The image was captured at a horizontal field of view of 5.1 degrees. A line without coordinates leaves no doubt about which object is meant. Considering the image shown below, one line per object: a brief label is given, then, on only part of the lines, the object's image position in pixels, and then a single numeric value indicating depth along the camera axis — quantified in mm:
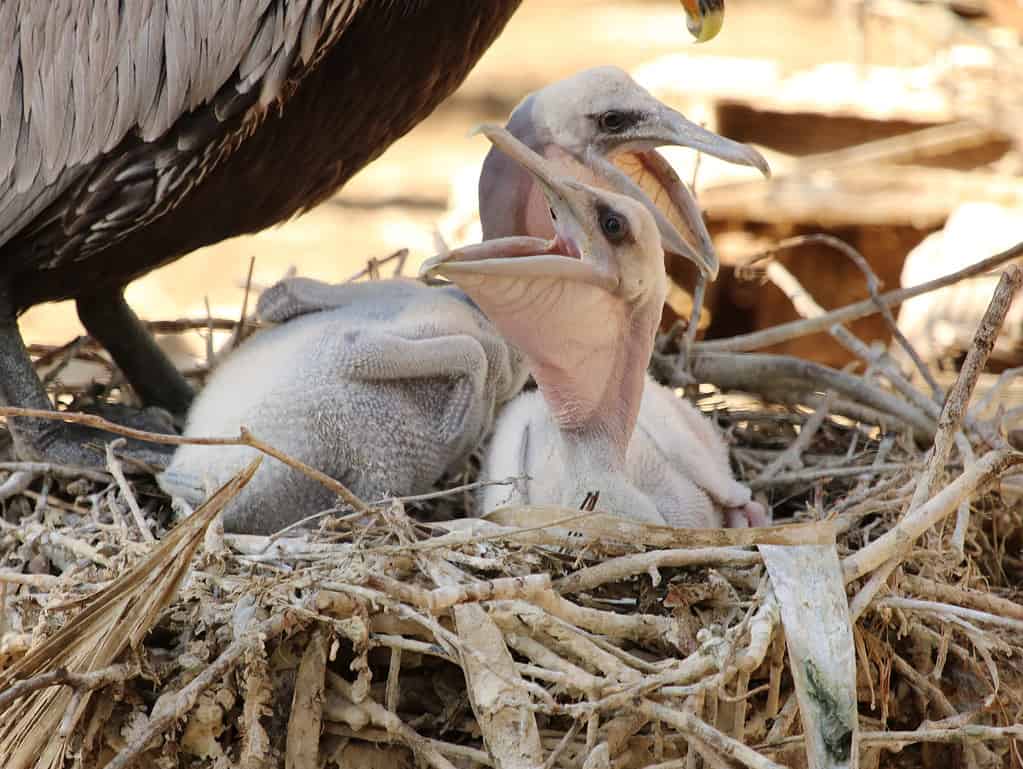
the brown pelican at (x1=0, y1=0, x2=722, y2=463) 6033
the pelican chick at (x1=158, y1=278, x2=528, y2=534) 5999
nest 5802
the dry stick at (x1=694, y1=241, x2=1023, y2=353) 6134
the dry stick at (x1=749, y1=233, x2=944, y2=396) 6186
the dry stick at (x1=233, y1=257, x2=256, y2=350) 6237
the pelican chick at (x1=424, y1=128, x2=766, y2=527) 5918
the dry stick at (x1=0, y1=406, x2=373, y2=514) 5808
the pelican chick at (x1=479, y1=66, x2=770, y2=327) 6059
